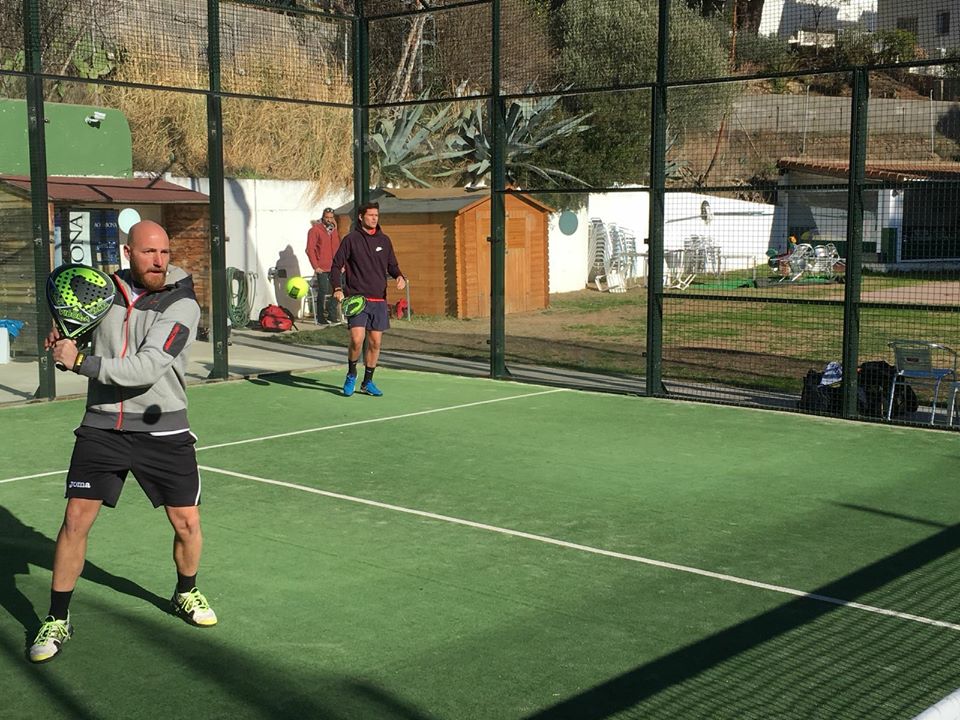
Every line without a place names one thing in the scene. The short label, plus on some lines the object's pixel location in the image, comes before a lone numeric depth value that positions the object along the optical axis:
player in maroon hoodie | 12.20
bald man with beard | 5.06
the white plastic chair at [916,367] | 10.48
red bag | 18.92
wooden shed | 20.69
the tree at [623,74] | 15.23
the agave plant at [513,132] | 25.91
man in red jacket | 19.33
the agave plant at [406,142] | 24.95
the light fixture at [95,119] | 16.89
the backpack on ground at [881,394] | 10.88
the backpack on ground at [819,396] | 11.10
